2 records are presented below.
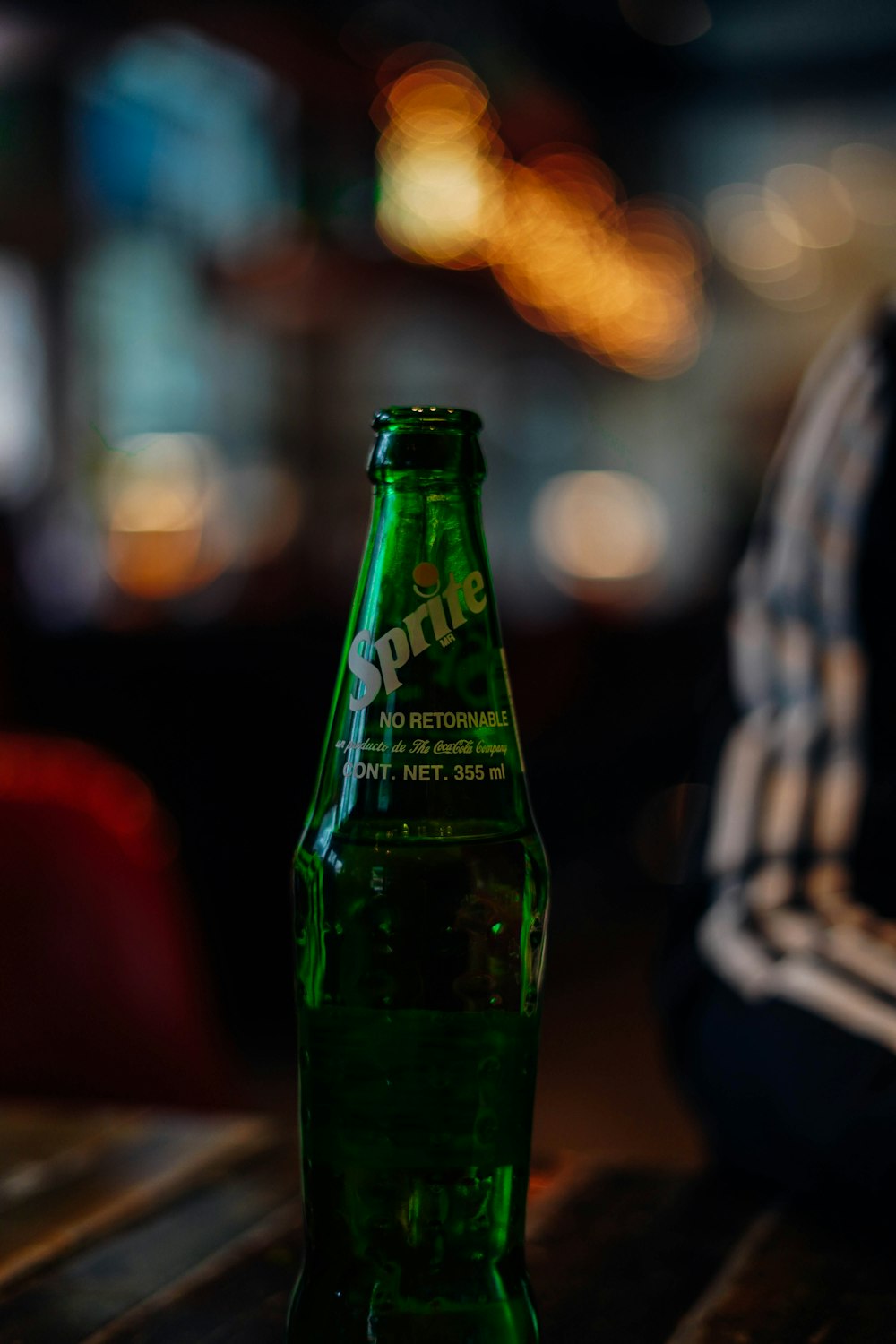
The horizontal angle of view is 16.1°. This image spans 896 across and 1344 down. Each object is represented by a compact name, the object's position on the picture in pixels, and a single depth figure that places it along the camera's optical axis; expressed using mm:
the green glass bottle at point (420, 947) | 705
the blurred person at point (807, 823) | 872
